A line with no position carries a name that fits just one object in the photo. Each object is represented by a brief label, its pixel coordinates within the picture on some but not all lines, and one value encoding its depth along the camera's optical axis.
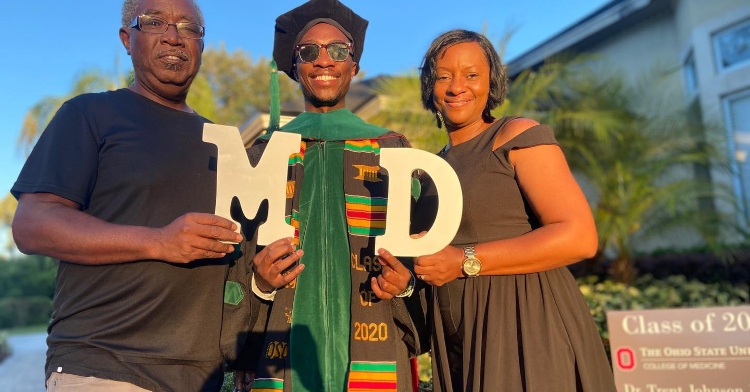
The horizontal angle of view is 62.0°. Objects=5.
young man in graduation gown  2.41
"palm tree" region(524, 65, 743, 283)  8.73
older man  2.10
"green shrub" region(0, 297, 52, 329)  25.80
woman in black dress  2.16
